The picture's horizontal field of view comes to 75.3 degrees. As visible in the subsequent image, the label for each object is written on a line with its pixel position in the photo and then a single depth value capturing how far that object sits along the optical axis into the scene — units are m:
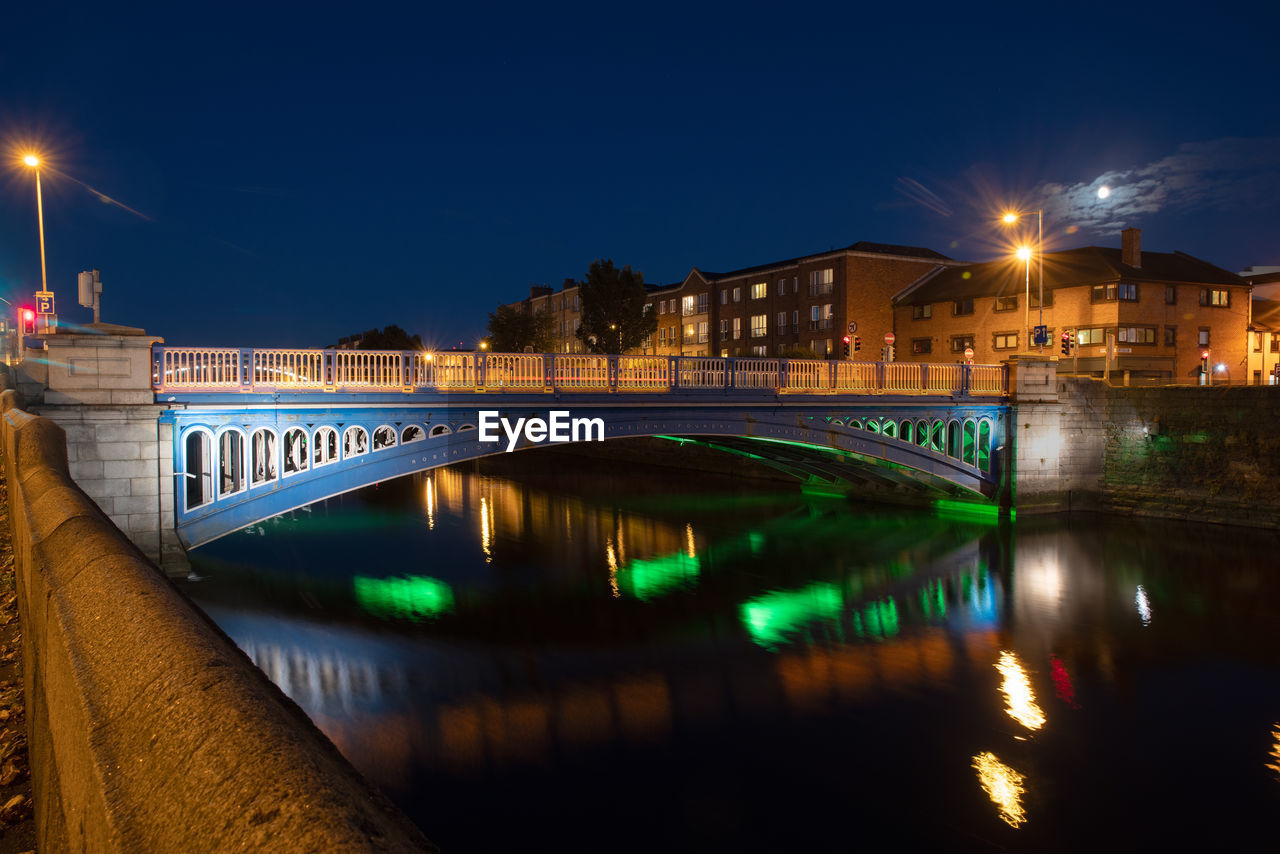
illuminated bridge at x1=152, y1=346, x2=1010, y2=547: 19.23
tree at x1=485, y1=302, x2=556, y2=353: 72.44
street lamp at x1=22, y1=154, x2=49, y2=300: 23.75
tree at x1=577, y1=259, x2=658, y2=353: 60.69
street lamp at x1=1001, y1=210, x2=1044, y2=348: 29.05
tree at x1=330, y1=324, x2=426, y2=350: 118.69
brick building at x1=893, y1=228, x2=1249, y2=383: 52.94
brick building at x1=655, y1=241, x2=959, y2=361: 63.44
